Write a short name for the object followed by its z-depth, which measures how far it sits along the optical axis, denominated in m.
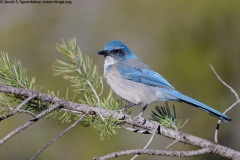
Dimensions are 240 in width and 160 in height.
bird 8.59
